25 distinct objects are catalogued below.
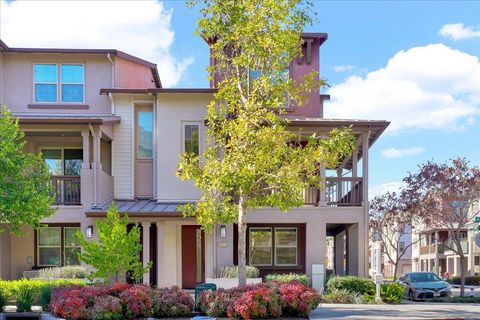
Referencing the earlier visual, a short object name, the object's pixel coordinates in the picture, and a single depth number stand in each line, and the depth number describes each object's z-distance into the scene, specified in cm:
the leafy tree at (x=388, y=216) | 3008
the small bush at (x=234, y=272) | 1839
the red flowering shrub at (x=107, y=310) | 1266
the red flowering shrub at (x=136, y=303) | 1299
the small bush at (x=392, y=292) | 1769
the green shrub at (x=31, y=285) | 1534
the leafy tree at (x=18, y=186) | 1471
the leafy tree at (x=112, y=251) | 1430
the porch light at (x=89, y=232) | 1909
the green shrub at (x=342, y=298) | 1731
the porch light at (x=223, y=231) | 1959
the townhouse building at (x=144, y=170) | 1959
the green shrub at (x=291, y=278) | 1780
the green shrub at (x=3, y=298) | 1477
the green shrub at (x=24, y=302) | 1444
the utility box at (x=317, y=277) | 1884
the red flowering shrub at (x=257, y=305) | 1280
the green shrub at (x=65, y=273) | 1819
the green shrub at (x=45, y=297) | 1441
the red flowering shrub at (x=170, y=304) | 1338
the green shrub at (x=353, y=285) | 1786
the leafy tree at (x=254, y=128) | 1402
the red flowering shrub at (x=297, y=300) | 1322
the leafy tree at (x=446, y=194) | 2162
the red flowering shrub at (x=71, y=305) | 1275
